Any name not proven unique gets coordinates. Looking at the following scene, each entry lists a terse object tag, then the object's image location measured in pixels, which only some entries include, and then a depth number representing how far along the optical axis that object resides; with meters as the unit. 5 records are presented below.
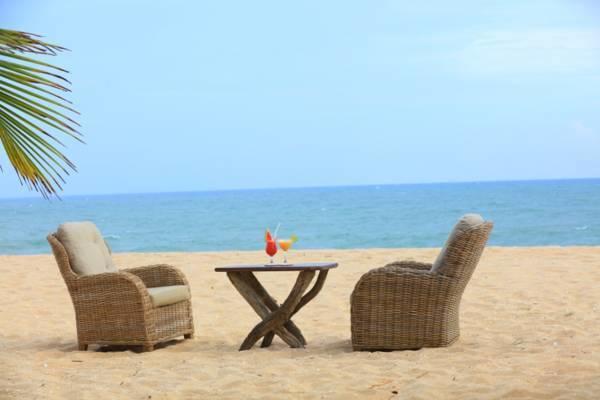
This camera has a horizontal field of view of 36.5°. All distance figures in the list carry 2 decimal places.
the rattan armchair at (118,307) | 6.12
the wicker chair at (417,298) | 5.56
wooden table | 6.00
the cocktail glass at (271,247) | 6.25
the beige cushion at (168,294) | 6.20
